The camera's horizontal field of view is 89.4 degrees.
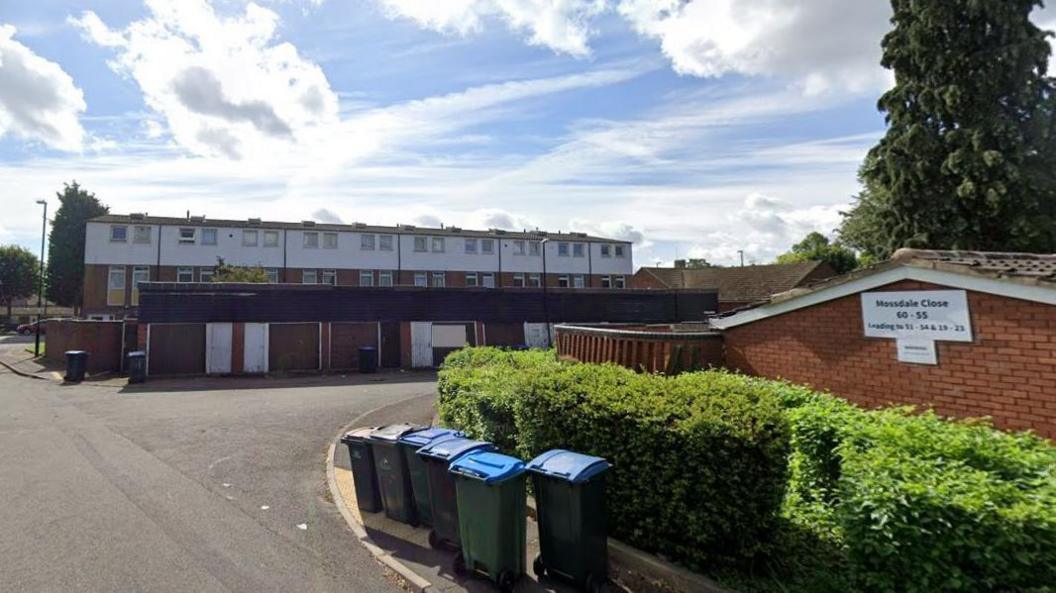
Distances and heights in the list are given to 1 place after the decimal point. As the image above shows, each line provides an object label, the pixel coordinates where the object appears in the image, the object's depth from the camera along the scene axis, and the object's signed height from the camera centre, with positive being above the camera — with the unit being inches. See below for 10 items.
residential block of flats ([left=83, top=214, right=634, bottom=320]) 1362.0 +235.2
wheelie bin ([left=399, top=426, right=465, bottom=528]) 220.1 -56.5
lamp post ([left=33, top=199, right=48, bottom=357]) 1011.8 +168.1
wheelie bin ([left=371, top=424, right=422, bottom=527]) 226.4 -61.6
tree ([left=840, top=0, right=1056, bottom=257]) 630.5 +233.5
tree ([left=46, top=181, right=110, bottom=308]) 1839.3 +325.0
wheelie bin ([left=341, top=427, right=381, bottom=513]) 240.7 -62.8
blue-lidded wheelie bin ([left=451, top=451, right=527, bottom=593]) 172.4 -61.1
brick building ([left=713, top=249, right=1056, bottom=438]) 192.7 -7.5
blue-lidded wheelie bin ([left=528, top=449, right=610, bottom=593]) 167.8 -60.5
